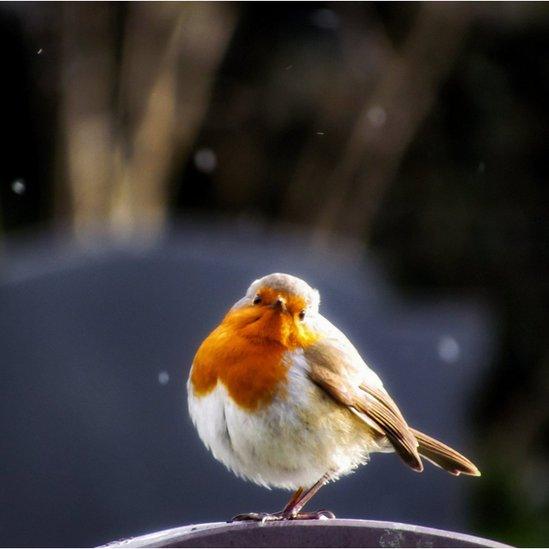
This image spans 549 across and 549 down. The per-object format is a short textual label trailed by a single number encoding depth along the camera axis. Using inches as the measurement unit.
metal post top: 204.8
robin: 250.4
